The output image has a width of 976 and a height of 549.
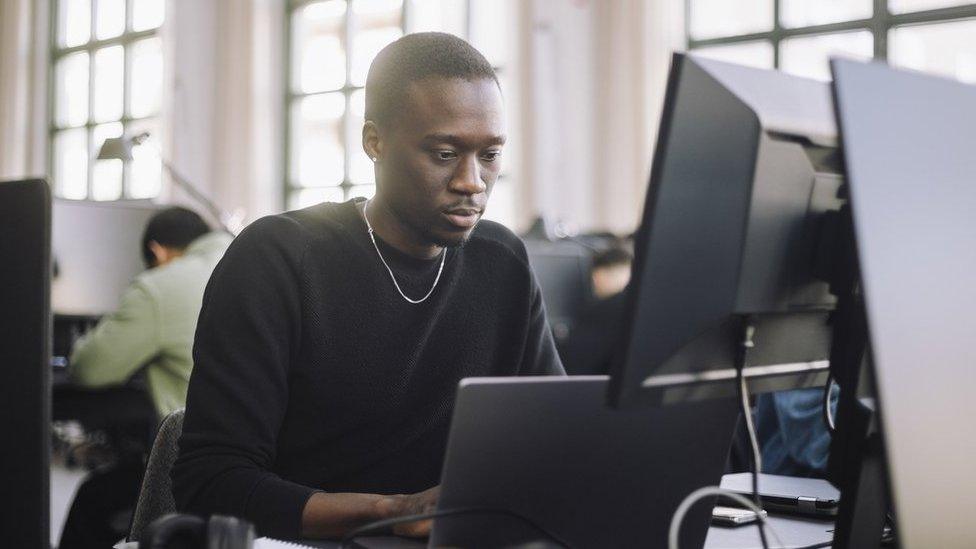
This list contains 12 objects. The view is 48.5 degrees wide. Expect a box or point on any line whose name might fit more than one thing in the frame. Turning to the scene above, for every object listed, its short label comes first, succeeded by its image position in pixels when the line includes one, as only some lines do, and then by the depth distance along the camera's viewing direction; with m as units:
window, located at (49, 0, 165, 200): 7.84
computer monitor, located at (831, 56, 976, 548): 0.67
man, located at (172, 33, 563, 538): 1.16
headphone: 0.79
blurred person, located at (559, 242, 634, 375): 3.38
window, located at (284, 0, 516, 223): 6.75
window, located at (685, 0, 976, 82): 4.82
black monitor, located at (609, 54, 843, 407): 0.77
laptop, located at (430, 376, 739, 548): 0.85
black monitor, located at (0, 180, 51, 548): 0.77
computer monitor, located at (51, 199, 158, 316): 3.57
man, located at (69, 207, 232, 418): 2.95
